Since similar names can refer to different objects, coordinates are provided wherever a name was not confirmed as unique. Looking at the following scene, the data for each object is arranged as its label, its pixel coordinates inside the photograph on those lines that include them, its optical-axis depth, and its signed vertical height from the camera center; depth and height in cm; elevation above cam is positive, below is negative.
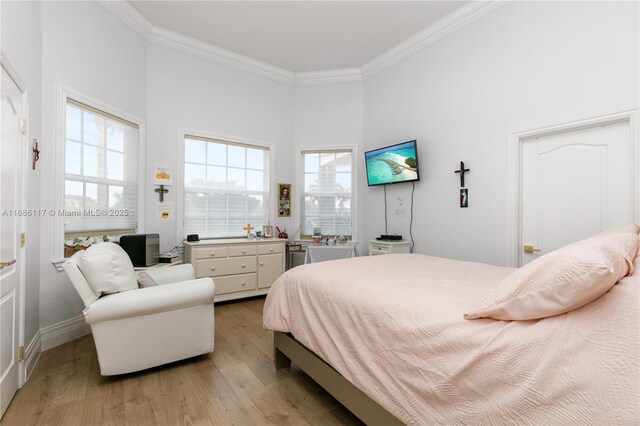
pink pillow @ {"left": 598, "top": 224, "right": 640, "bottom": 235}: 151 -8
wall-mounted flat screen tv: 366 +68
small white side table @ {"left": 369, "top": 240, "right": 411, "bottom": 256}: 367 -43
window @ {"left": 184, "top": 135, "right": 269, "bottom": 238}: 406 +39
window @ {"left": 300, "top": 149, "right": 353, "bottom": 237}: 468 +35
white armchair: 191 -78
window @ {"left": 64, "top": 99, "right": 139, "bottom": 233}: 279 +44
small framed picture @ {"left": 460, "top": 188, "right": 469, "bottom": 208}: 319 +19
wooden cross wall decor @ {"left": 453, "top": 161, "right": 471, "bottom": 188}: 320 +48
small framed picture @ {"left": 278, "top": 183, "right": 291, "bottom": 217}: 466 +22
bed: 77 -48
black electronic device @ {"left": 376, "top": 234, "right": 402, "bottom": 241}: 382 -32
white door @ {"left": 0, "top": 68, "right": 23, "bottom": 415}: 163 -13
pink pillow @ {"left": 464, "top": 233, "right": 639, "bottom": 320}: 85 -21
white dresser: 361 -67
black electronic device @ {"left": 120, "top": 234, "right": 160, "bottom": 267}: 299 -37
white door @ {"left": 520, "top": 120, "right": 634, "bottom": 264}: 224 +25
